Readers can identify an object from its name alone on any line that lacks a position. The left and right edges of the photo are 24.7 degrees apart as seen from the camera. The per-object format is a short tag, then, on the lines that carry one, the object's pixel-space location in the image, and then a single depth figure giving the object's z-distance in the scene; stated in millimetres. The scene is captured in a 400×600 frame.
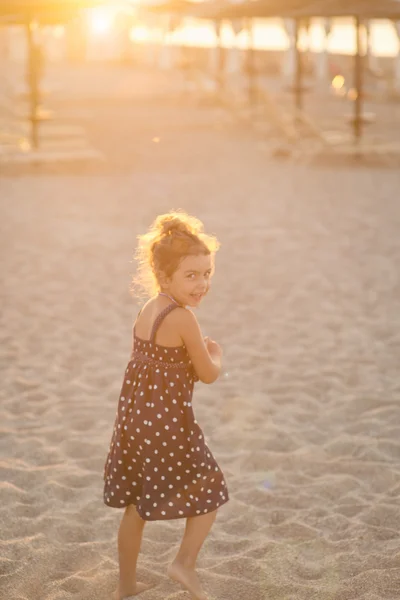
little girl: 2996
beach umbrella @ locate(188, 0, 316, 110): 19547
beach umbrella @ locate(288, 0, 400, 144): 16047
